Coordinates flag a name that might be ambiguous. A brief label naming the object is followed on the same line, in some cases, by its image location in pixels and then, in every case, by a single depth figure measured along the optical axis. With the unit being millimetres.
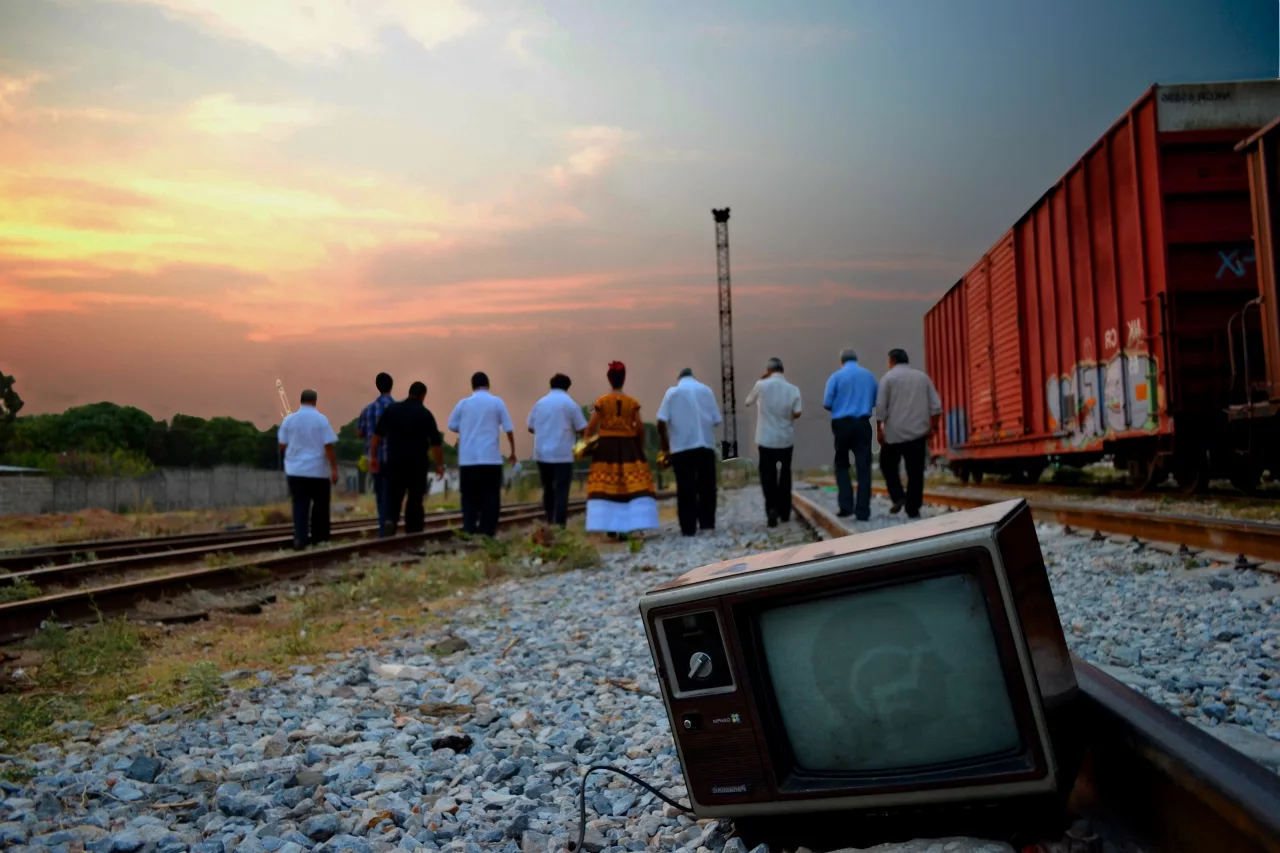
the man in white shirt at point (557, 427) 12047
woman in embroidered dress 11117
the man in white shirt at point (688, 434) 11531
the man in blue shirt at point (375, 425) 12375
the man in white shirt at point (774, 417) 11336
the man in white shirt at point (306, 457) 11328
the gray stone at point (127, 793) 3096
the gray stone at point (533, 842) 2594
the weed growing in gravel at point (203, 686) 4246
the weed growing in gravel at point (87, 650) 5141
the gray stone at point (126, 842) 2674
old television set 1894
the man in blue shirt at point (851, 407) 11406
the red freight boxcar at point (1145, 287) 10156
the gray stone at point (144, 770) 3283
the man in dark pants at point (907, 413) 10930
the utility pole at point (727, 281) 69250
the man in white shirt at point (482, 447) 11805
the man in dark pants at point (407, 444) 12078
